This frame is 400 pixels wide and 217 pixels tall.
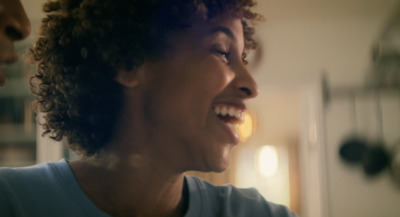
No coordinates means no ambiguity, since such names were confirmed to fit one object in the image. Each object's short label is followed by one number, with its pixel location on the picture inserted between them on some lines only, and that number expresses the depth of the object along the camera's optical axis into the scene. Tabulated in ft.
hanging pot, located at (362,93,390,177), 9.51
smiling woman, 2.52
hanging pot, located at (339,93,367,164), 10.03
